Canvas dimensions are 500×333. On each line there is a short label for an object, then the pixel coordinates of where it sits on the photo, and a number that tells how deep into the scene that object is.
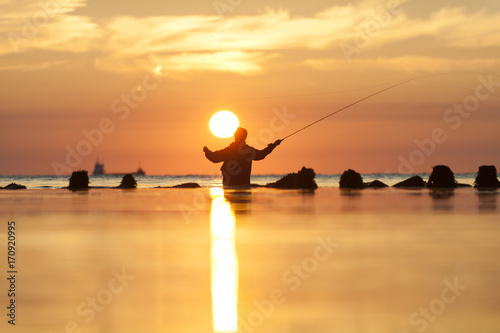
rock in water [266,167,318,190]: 52.25
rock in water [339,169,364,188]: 52.88
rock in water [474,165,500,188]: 50.09
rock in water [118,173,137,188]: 59.41
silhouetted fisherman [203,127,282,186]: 45.66
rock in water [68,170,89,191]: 54.31
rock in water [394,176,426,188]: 54.95
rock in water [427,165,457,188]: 50.50
